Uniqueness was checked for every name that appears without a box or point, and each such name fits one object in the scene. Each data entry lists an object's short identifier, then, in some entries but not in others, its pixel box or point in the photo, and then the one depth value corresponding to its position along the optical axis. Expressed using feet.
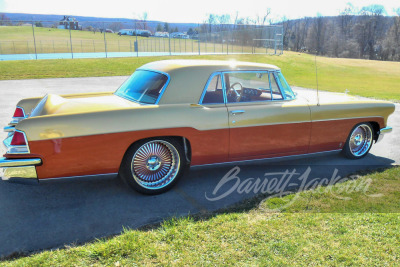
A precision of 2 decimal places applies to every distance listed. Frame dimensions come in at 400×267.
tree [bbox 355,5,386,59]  239.30
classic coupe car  10.97
